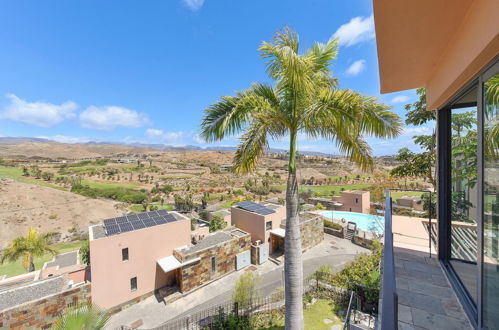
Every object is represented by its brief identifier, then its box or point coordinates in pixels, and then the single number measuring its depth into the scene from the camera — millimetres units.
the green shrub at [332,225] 19547
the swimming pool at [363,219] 18044
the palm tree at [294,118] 4531
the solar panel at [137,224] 12253
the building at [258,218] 16391
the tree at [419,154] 7000
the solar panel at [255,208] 17105
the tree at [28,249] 13539
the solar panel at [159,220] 13219
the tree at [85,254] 14716
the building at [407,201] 21772
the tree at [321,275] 10828
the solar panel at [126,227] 11759
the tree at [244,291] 9656
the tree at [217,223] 19525
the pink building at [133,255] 10594
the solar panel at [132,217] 13858
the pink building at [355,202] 24016
